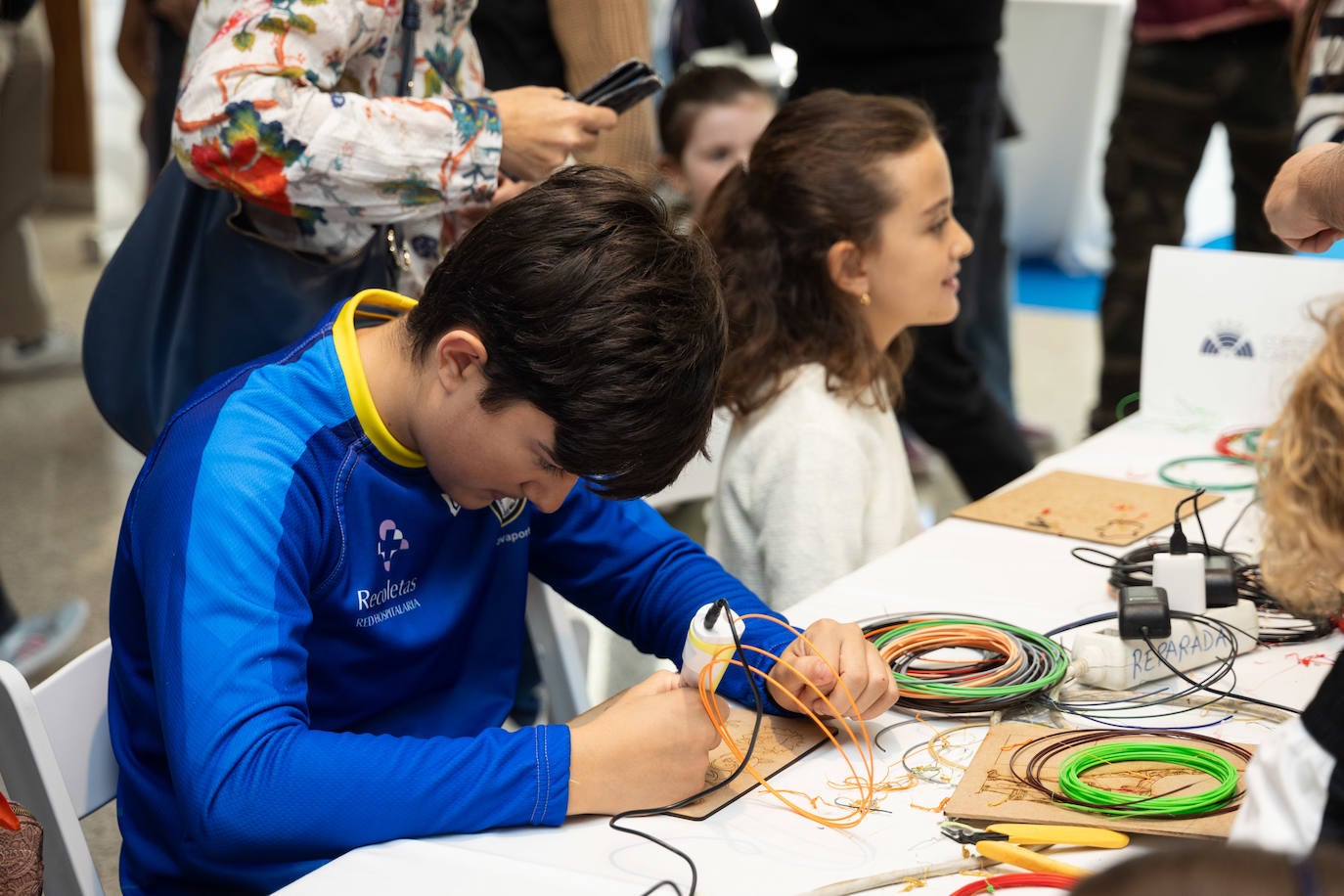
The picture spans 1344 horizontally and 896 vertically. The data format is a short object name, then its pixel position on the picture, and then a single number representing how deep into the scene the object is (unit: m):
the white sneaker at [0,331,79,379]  4.76
